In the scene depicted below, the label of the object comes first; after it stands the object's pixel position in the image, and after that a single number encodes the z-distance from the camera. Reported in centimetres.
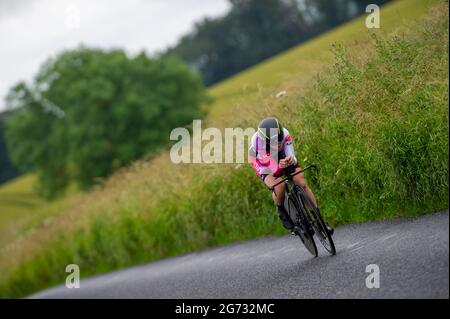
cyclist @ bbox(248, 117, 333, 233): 1720
